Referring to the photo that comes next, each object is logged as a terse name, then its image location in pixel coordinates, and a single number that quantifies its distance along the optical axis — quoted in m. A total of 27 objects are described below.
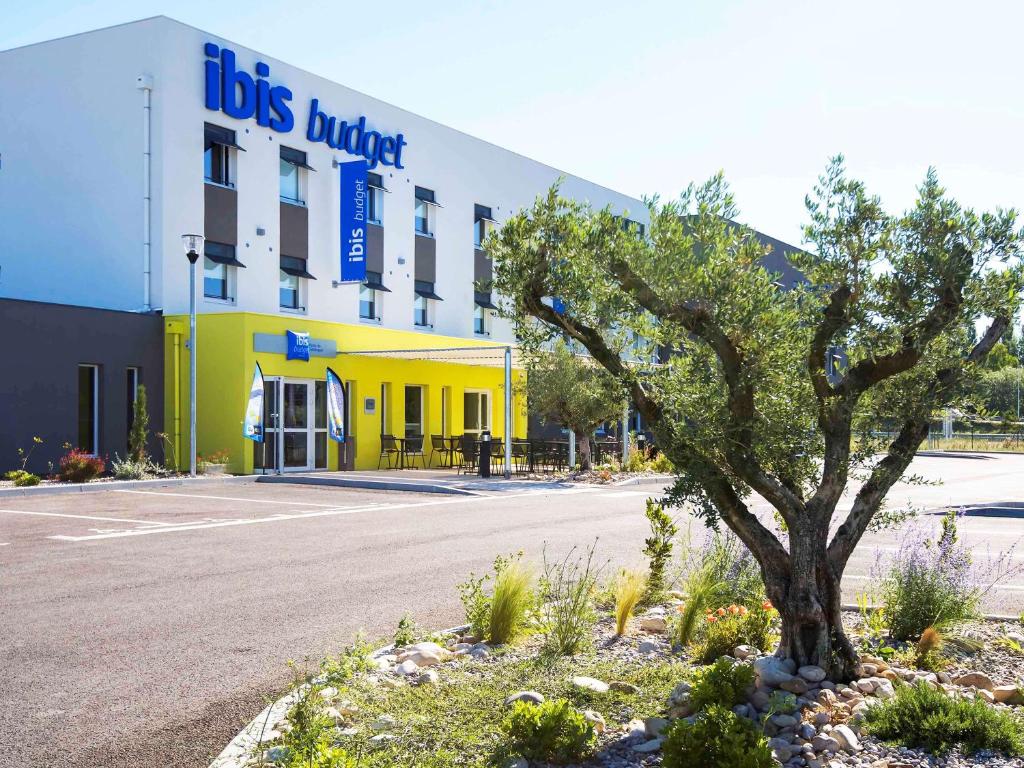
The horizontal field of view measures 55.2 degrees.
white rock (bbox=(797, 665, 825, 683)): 4.97
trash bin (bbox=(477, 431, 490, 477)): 24.05
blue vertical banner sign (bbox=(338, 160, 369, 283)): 29.17
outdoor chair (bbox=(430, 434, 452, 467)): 29.03
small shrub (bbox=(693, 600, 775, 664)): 5.65
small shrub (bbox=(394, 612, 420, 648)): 6.20
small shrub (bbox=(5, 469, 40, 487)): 19.27
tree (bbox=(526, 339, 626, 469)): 25.36
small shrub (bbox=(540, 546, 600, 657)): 5.96
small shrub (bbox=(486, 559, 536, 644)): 6.31
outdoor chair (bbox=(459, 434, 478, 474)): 25.78
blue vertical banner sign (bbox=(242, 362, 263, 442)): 22.59
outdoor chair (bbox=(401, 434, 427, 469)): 28.36
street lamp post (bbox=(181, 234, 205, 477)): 21.66
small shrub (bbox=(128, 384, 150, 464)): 21.97
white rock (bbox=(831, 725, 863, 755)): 4.23
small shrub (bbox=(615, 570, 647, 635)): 6.60
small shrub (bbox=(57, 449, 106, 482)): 20.19
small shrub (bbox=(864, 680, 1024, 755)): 4.17
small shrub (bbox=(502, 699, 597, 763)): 4.08
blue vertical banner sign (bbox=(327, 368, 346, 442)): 24.25
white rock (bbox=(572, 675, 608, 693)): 5.03
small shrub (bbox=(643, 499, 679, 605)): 7.62
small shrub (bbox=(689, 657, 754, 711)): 4.50
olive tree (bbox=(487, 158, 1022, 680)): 4.75
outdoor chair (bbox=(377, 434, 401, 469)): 27.91
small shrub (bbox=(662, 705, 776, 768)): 3.73
